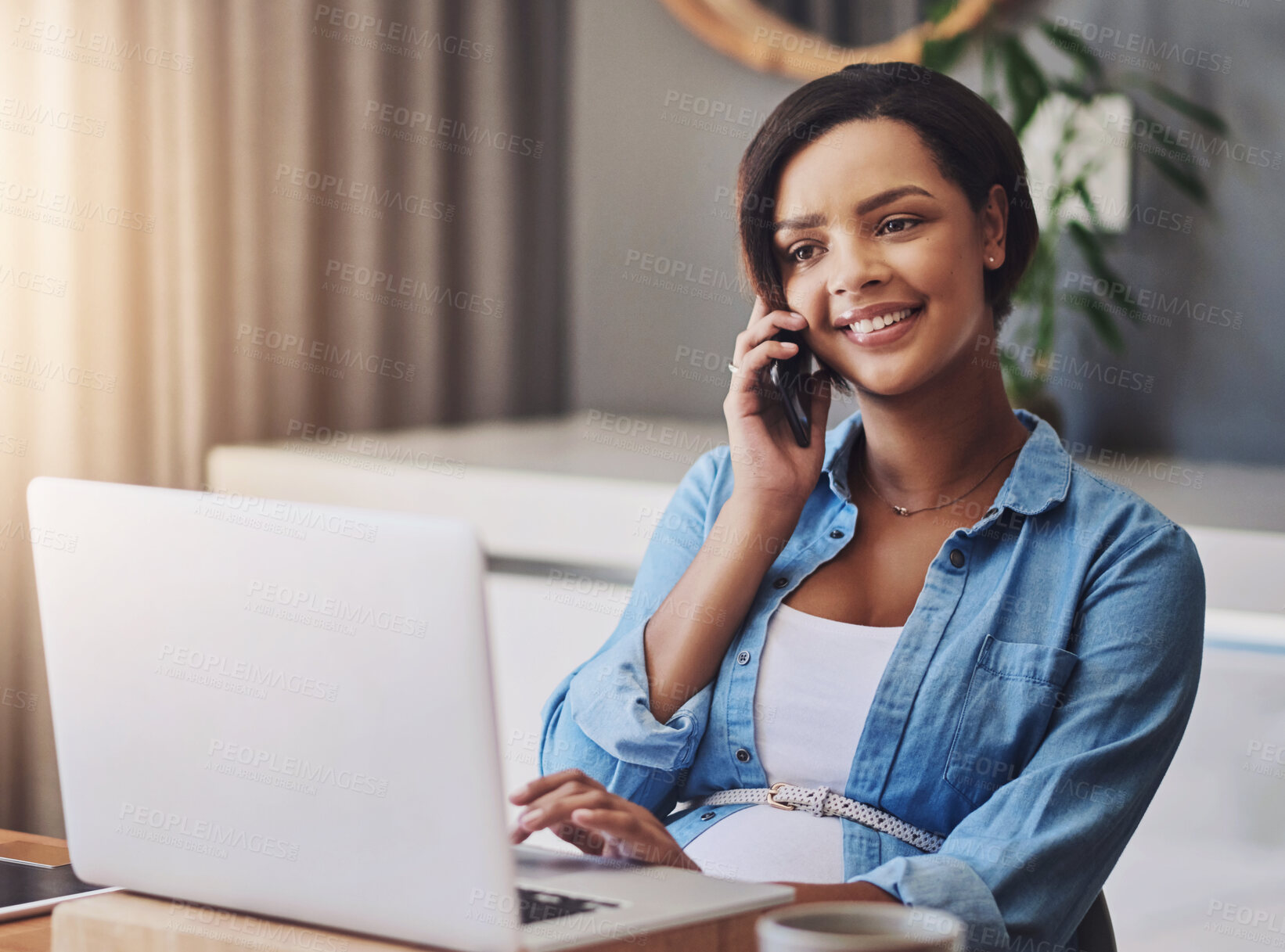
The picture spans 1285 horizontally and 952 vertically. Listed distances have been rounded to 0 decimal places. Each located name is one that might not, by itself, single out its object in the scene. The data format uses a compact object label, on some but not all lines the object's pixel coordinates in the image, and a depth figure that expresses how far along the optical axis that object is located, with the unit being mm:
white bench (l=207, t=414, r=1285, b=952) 3067
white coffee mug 1952
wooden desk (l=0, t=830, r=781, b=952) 2094
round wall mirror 4260
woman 2395
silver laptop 2036
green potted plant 3639
